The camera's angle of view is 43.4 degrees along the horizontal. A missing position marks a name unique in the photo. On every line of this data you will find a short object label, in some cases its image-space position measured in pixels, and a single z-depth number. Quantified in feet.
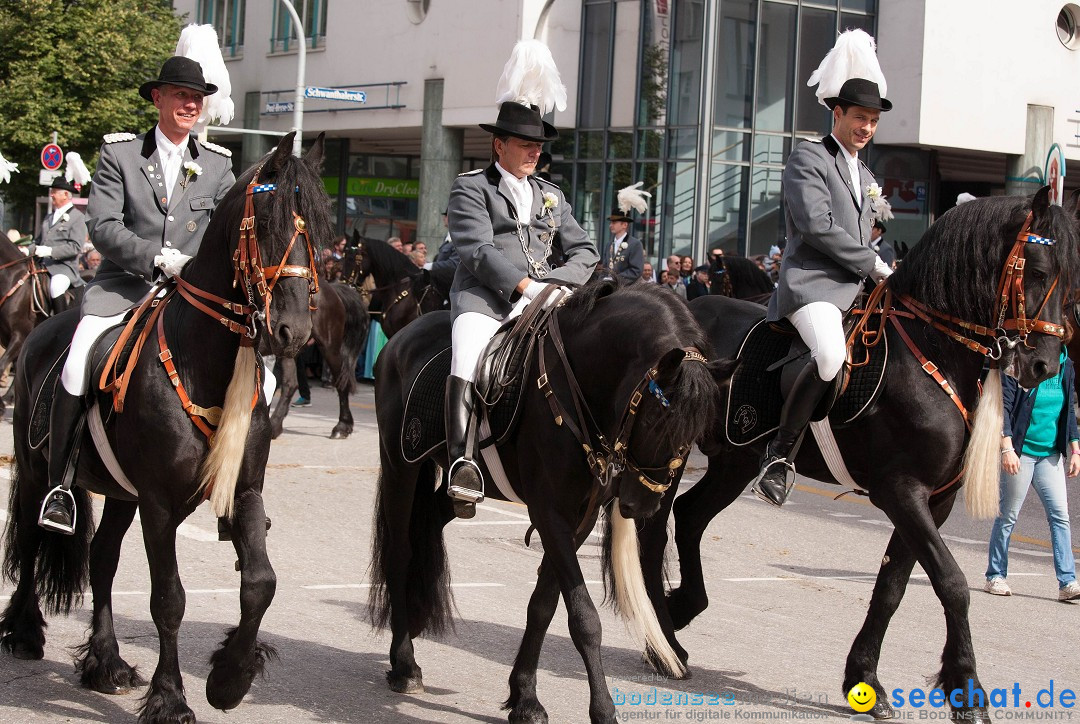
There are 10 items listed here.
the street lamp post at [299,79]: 91.91
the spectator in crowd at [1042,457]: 31.58
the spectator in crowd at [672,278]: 75.08
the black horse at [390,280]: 63.52
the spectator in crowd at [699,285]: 71.77
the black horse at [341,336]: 55.77
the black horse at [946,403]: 20.86
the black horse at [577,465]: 17.78
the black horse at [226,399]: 17.95
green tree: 113.29
